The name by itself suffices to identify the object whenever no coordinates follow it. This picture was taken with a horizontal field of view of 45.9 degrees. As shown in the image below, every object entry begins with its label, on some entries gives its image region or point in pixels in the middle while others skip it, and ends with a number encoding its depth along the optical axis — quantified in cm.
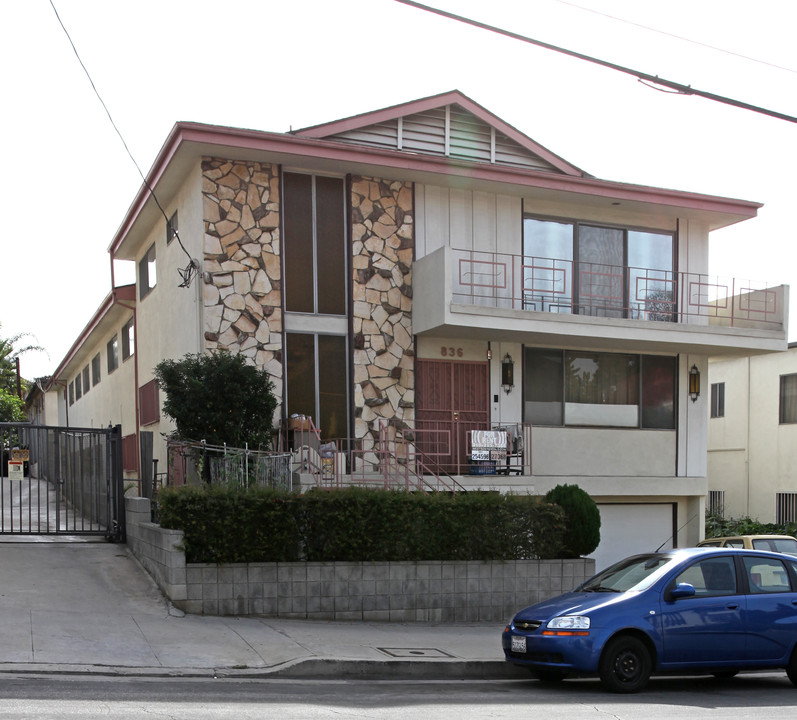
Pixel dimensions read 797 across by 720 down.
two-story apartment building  1722
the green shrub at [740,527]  2498
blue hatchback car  962
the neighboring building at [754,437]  2664
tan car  1591
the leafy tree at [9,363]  4906
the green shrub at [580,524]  1463
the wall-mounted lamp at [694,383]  2091
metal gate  1459
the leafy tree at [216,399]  1488
